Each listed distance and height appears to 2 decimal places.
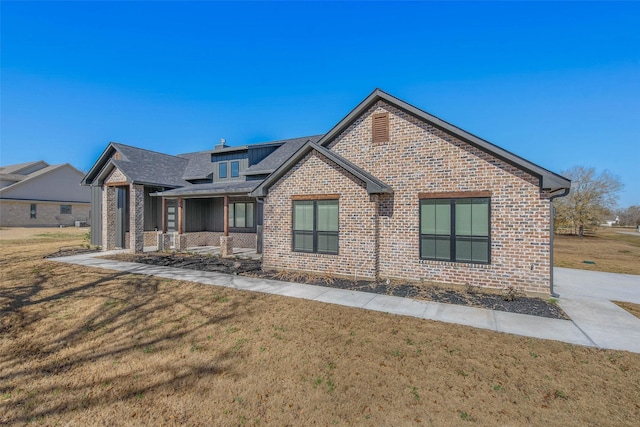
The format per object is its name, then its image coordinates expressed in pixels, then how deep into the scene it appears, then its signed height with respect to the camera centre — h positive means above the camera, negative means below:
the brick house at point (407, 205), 8.29 +0.32
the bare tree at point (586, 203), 34.59 +1.48
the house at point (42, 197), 36.94 +2.25
